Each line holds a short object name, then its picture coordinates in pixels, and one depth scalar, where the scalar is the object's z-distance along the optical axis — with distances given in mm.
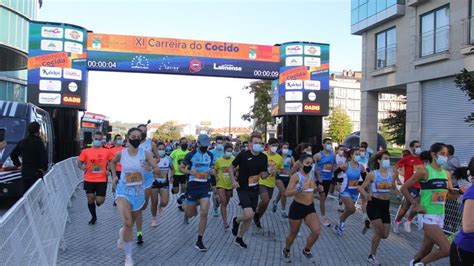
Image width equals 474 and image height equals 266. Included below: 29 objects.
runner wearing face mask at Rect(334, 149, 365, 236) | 9367
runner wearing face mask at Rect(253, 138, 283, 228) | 9798
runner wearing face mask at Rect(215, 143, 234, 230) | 9430
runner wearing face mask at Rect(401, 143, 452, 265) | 6129
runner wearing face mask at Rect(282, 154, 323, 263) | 7105
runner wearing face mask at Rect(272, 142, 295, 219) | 11086
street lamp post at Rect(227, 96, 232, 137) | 68812
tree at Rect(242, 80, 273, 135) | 44531
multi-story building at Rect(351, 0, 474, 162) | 18594
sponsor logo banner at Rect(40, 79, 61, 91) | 20609
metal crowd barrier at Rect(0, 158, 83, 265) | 3545
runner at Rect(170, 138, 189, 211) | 11883
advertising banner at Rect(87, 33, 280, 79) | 22766
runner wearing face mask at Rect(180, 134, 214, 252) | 8430
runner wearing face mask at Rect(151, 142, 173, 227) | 9790
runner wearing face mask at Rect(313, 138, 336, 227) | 11212
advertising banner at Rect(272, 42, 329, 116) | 23062
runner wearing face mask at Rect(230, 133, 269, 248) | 8273
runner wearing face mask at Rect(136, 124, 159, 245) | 8727
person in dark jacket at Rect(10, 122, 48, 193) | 8820
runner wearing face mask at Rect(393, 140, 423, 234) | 9352
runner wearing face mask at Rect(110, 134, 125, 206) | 12086
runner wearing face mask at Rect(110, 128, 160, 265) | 6723
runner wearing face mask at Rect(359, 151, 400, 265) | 7129
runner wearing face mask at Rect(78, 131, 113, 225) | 9609
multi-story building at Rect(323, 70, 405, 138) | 119000
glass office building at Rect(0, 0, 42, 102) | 31541
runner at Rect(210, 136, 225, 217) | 11093
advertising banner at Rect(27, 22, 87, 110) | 20609
